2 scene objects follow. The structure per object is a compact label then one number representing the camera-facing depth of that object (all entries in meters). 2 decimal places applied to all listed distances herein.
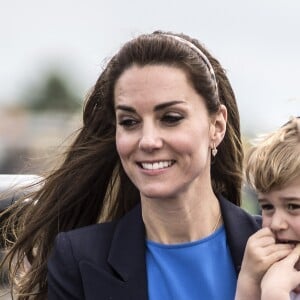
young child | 5.88
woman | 6.14
